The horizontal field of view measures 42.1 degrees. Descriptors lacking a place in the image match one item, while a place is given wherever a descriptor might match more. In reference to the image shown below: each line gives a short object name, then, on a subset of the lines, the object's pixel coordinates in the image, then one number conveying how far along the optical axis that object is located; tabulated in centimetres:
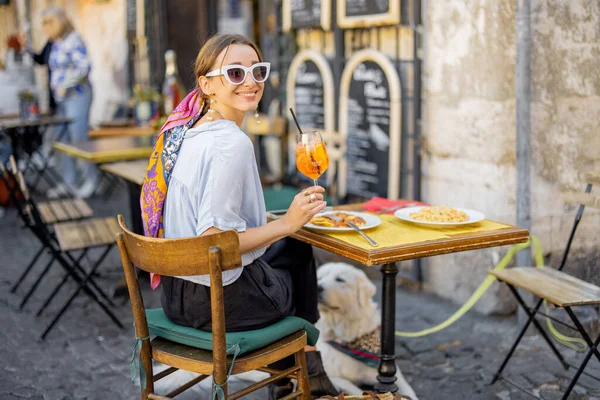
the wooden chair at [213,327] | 261
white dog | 393
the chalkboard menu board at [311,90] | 638
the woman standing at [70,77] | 869
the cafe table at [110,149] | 566
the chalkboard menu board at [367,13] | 547
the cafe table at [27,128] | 832
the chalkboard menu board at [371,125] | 566
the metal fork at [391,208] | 363
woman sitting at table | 283
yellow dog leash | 445
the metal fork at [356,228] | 300
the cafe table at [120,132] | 738
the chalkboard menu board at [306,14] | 621
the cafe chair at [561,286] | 345
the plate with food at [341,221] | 323
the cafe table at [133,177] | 529
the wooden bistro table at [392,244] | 295
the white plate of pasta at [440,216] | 325
